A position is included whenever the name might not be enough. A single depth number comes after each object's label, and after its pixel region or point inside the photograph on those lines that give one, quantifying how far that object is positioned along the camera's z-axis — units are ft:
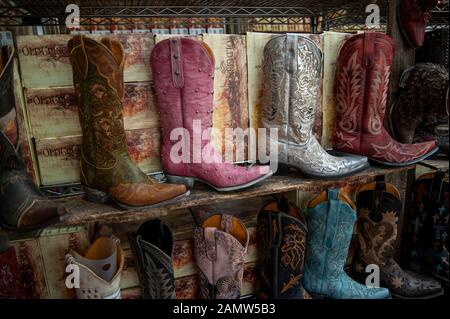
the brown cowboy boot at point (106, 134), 3.90
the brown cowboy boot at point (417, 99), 4.97
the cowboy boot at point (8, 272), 4.53
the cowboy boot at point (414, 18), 5.12
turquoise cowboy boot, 5.45
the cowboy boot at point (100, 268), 4.54
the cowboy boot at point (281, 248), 5.33
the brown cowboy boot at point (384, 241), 5.68
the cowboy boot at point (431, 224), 6.01
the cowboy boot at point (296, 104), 4.58
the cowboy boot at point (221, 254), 5.17
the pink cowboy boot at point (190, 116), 4.22
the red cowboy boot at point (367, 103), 4.84
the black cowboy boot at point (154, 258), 4.85
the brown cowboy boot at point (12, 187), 3.68
